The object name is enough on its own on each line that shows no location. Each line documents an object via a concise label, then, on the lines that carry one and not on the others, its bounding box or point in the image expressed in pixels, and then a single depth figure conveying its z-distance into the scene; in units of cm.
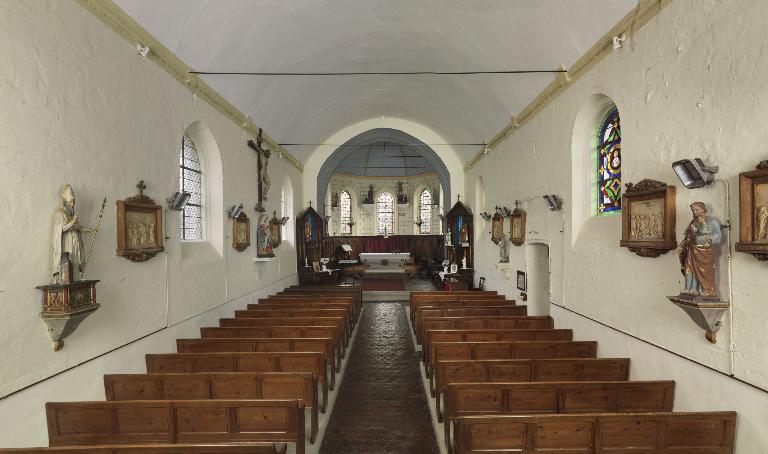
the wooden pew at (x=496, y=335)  754
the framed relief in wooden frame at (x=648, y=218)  523
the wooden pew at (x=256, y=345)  716
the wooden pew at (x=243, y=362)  637
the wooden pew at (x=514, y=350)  682
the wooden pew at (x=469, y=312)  977
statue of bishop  475
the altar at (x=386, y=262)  2302
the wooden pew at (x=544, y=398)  512
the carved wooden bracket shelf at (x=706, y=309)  446
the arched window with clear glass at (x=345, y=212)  2886
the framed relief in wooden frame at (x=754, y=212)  395
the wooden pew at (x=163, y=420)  463
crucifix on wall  1173
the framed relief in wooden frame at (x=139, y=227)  597
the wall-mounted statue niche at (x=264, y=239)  1182
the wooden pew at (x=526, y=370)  590
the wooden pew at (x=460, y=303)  1059
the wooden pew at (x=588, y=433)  416
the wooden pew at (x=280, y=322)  892
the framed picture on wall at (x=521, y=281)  1077
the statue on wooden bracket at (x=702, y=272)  442
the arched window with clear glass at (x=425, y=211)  2889
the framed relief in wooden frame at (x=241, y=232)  1015
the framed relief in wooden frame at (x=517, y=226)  1091
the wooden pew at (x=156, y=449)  352
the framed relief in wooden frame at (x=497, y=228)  1287
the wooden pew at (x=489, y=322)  877
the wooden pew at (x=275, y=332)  802
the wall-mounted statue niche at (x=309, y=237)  1730
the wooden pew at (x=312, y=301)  1091
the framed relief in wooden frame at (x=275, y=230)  1334
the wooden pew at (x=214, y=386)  546
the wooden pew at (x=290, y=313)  980
